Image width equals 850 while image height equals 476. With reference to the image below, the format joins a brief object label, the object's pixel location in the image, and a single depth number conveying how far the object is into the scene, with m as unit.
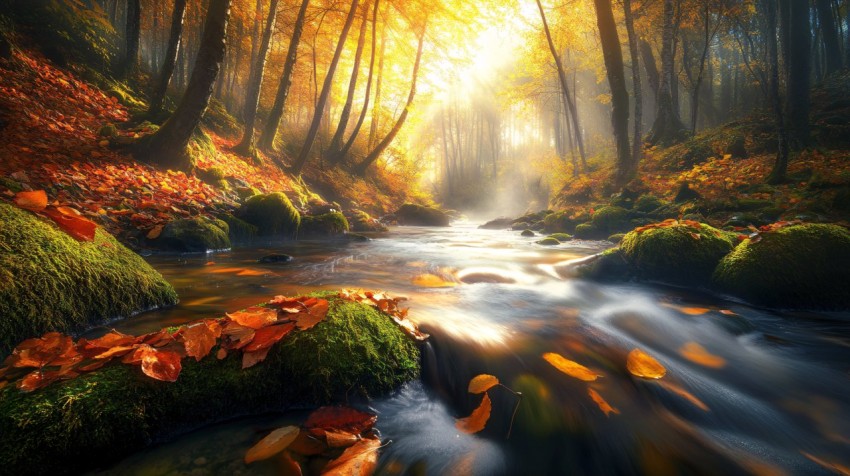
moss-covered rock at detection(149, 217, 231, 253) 5.72
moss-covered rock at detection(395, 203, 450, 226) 18.23
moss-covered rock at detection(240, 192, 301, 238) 8.08
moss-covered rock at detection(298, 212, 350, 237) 9.19
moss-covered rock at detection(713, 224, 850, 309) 3.47
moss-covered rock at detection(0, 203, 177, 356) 1.95
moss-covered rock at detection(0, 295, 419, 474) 1.21
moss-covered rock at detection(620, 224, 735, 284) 4.33
